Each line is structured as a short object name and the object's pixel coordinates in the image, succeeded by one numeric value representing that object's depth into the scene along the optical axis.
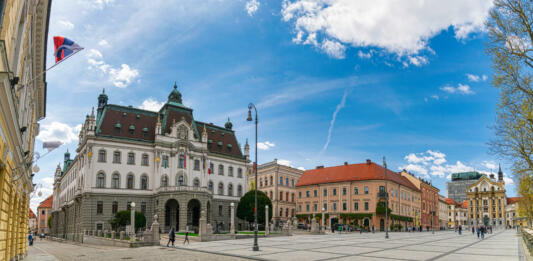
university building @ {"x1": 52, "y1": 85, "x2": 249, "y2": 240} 55.78
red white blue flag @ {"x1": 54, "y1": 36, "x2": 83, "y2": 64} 13.59
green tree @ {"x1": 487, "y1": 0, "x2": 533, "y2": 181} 15.36
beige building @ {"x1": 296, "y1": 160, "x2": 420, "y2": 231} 73.00
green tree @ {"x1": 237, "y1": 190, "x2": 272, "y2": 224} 58.81
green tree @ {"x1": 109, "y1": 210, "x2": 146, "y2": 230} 48.91
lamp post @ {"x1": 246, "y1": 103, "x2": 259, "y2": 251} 25.92
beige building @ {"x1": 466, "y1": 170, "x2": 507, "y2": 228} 137.38
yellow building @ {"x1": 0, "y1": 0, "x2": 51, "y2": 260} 9.42
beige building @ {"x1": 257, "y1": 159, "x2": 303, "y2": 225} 84.88
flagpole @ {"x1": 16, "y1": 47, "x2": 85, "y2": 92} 13.32
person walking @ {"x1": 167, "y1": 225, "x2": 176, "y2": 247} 32.07
